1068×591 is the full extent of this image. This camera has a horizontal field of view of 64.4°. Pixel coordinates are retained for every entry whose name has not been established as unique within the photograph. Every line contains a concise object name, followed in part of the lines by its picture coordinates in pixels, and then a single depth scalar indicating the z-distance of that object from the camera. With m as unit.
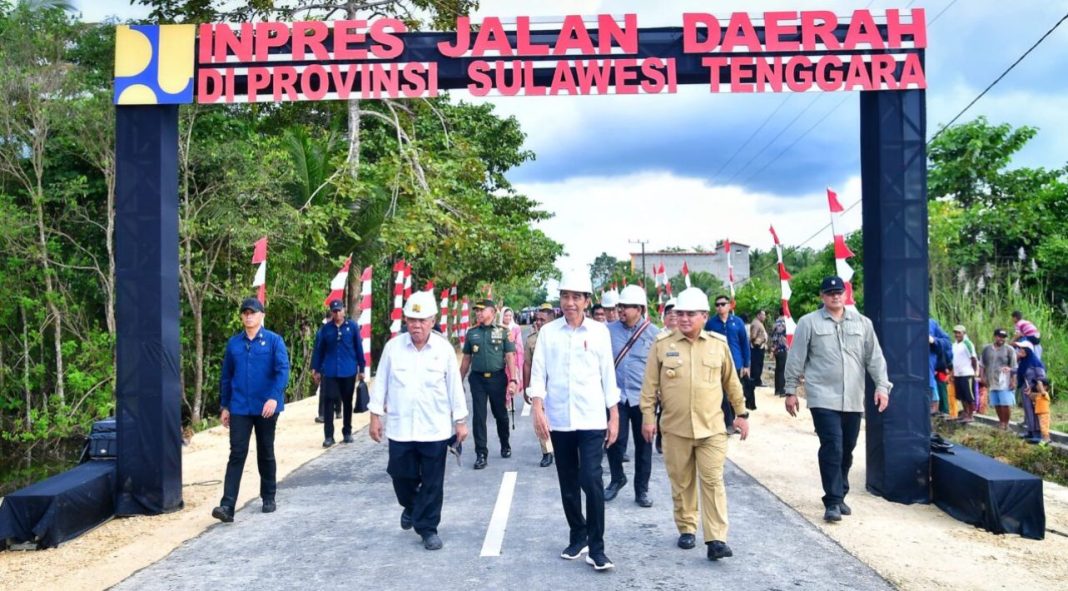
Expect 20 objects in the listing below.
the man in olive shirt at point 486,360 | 9.91
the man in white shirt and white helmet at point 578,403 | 5.56
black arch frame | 7.55
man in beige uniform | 5.82
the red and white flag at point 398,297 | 18.98
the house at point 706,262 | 98.06
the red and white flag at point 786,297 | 14.96
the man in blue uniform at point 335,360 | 11.68
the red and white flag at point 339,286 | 15.12
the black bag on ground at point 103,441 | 7.94
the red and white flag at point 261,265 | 13.02
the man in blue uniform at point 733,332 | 12.02
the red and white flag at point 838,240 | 9.77
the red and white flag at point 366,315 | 15.74
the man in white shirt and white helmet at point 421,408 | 6.21
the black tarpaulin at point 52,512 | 6.43
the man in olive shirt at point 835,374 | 7.07
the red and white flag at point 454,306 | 36.75
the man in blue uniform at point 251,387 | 7.17
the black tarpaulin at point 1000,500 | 6.60
